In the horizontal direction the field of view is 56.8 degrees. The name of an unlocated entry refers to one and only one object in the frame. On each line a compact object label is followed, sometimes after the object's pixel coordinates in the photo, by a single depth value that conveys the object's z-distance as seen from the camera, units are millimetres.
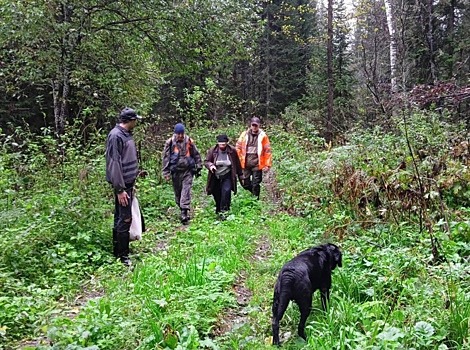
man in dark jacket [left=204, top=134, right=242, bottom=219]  9336
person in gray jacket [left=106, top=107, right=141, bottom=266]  6191
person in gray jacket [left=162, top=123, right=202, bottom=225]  9078
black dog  3824
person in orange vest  10188
